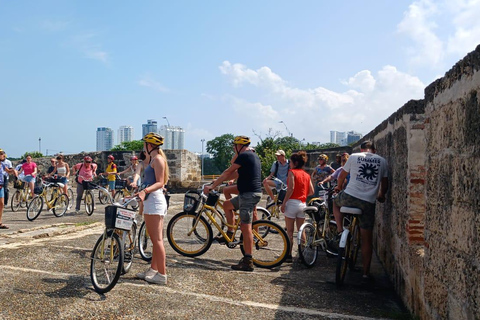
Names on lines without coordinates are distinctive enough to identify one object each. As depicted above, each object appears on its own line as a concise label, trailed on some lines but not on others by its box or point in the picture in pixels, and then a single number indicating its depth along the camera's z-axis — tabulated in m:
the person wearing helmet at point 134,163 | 14.04
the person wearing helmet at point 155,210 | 5.24
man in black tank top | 6.25
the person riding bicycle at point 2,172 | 9.16
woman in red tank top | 6.94
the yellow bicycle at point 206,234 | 6.61
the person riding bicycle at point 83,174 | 12.48
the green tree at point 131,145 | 86.31
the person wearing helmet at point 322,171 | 10.36
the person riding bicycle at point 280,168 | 10.26
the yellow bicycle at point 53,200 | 11.35
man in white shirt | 5.73
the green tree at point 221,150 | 88.75
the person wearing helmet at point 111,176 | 14.61
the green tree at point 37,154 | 68.12
